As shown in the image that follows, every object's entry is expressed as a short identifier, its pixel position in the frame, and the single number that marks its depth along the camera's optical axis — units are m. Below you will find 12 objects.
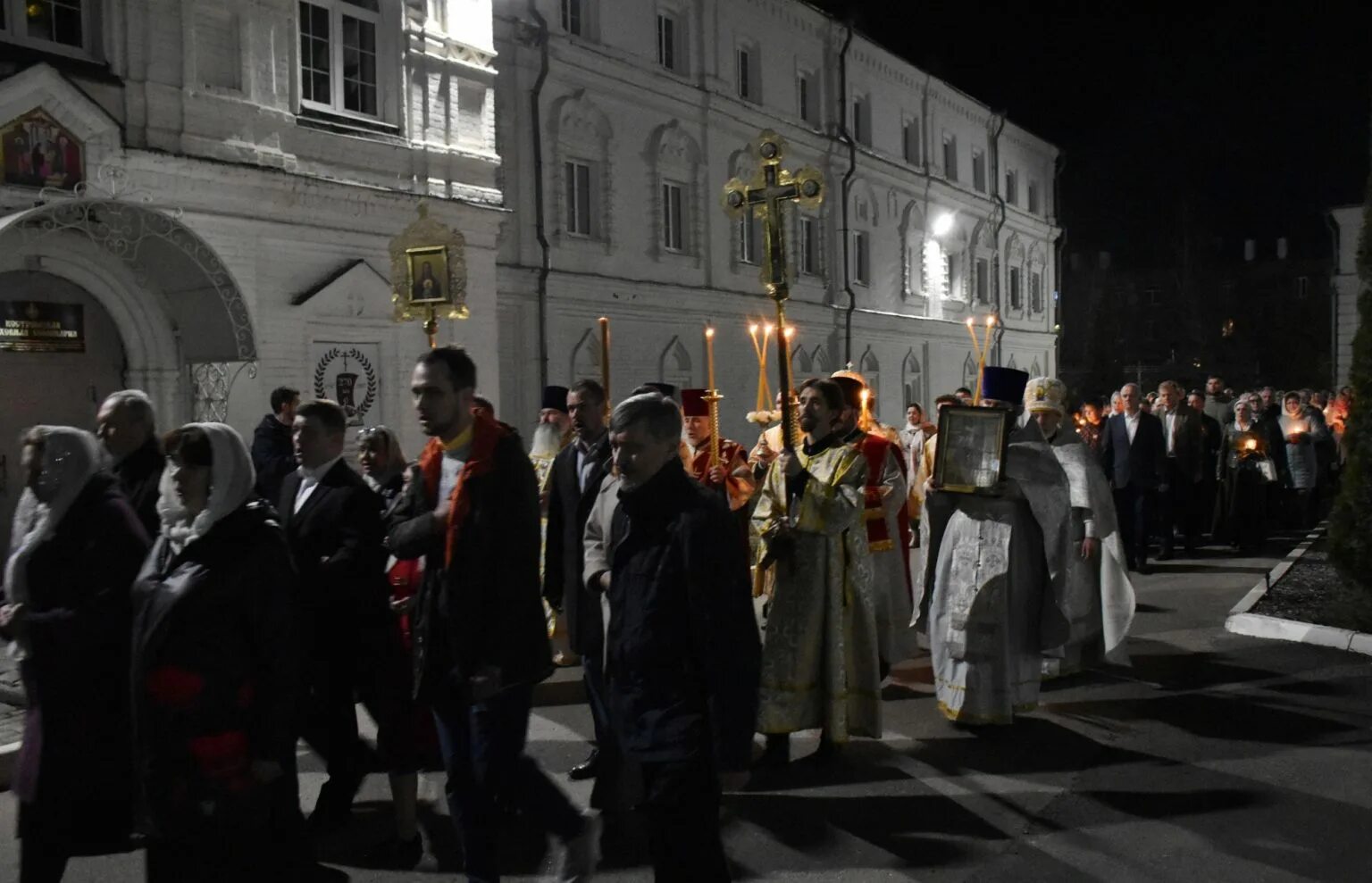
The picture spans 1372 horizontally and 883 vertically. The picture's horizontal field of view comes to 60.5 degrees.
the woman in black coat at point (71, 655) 3.90
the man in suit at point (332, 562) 4.83
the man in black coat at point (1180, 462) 13.86
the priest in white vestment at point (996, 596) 6.54
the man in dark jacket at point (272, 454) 8.34
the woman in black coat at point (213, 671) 3.48
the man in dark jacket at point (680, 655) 3.41
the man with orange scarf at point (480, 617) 3.96
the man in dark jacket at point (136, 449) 4.75
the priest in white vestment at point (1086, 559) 7.58
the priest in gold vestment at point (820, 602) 6.04
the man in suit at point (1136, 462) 13.03
